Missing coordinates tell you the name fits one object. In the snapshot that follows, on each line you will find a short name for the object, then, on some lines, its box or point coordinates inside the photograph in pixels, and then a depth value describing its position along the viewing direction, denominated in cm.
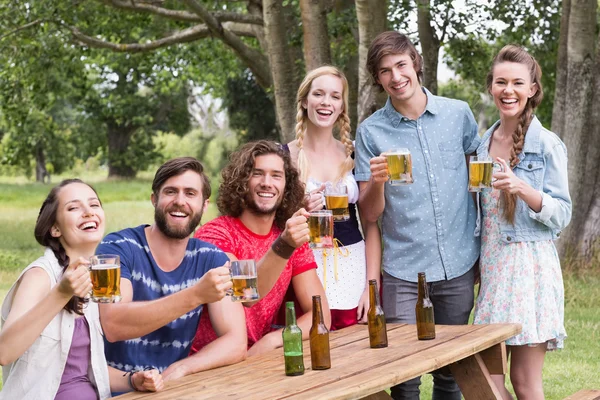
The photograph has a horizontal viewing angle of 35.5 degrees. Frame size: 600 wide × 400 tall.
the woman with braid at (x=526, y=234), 478
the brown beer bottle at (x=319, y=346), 386
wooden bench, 513
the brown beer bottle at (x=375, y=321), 424
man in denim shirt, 499
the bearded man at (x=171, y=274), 411
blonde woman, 512
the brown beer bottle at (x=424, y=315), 441
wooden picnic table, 349
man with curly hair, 470
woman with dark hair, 355
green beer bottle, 377
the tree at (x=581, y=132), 1137
